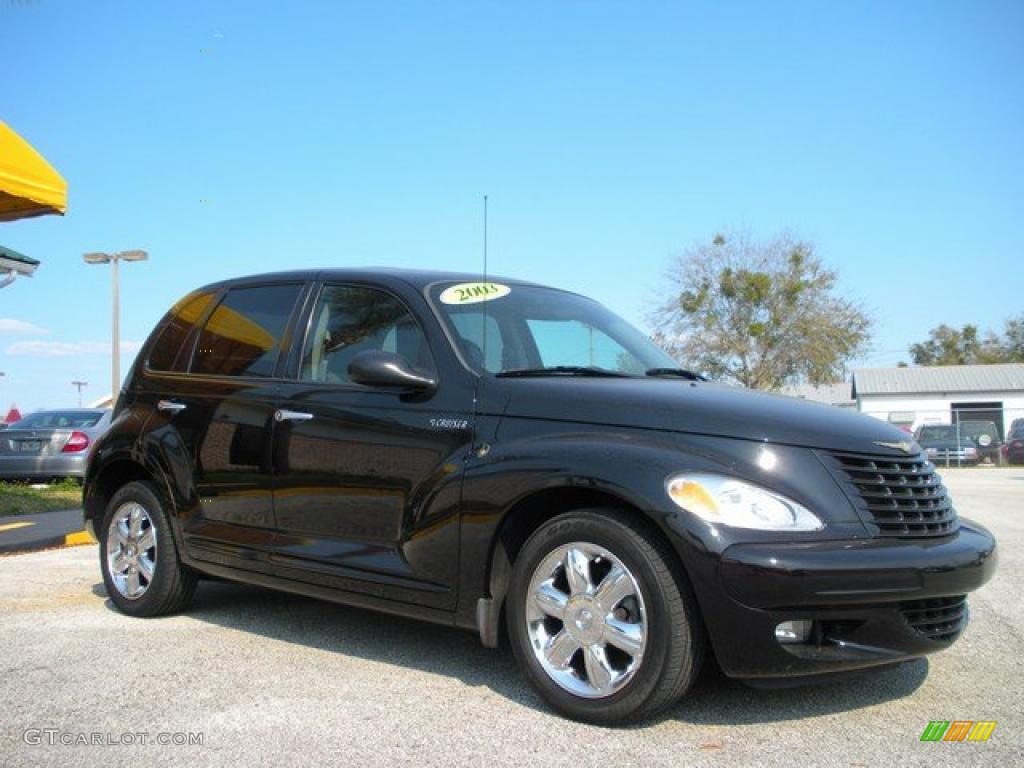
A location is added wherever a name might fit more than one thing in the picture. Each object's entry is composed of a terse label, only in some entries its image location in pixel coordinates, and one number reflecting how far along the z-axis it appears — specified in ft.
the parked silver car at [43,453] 44.93
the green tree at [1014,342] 243.60
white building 175.11
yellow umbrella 28.71
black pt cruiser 10.61
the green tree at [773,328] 123.75
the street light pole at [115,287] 84.90
